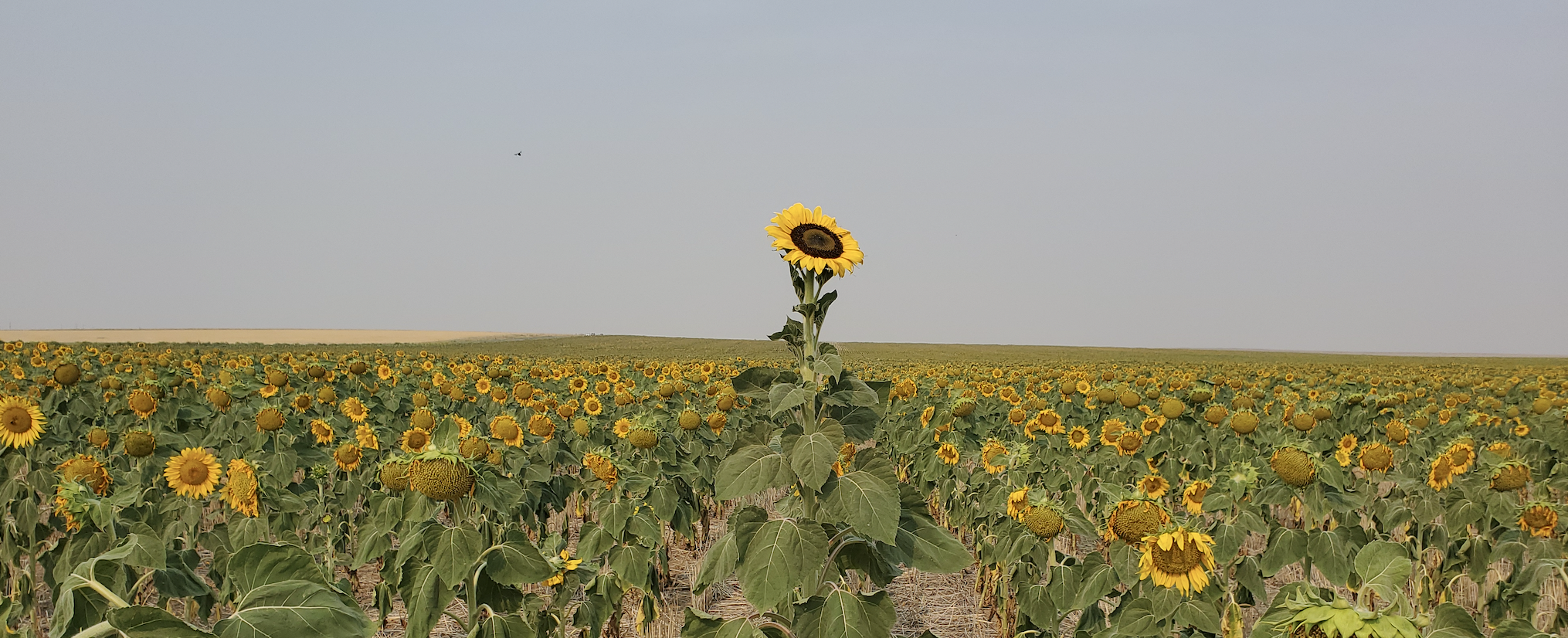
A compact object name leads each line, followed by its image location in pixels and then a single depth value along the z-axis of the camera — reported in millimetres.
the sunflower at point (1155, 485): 6777
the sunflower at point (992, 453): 7488
